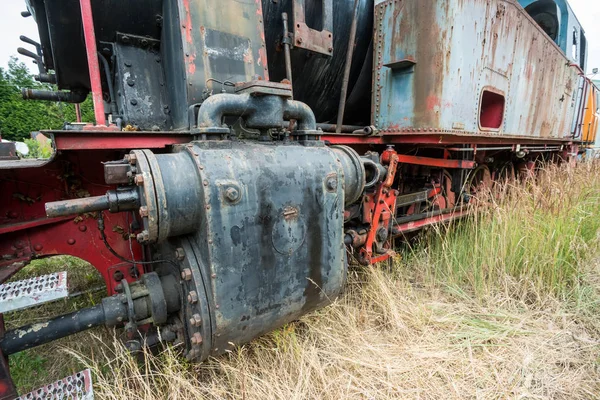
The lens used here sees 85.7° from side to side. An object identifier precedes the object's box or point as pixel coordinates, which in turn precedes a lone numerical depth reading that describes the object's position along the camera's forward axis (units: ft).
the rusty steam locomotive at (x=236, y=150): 4.25
